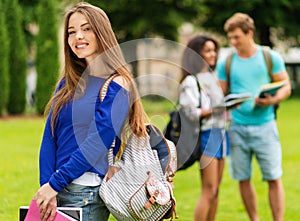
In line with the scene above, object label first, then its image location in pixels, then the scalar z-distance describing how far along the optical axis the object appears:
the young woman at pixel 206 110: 5.69
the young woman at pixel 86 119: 3.21
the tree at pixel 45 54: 19.77
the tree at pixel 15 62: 19.64
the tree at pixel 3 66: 18.70
